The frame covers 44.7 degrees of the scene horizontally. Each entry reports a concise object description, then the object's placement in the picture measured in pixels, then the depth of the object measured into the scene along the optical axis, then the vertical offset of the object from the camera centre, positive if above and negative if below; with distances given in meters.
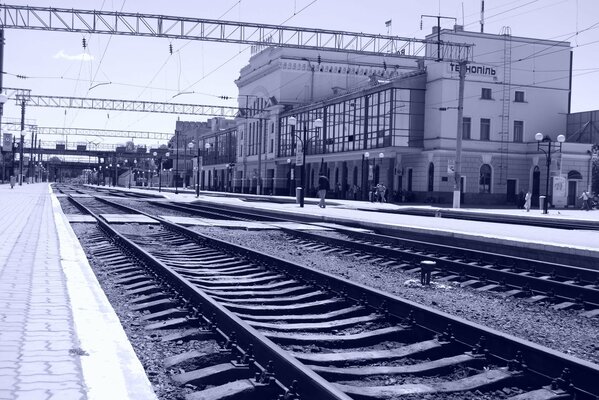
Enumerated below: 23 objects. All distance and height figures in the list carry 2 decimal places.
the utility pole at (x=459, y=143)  36.25 +2.24
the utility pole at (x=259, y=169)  69.93 +1.14
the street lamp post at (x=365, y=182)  57.32 +0.23
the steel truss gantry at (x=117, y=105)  59.41 +6.09
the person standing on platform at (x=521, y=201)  48.50 -0.74
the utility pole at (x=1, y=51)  30.86 +5.20
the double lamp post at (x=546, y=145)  50.04 +3.18
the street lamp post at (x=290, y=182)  70.41 +0.05
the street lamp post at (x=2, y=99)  32.93 +3.40
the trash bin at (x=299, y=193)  35.89 -0.53
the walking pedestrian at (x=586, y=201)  44.72 -0.55
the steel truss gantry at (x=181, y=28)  32.62 +7.17
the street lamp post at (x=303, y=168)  36.30 +0.76
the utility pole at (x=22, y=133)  61.80 +3.55
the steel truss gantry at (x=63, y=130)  96.31 +6.26
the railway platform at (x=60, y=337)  4.50 -1.32
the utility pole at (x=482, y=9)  58.54 +14.87
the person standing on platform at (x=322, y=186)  35.41 -0.12
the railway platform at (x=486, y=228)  15.08 -1.14
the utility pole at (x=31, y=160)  93.52 +1.85
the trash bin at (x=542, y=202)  39.28 -0.65
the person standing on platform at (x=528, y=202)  39.44 -0.65
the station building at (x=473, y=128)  52.25 +4.58
